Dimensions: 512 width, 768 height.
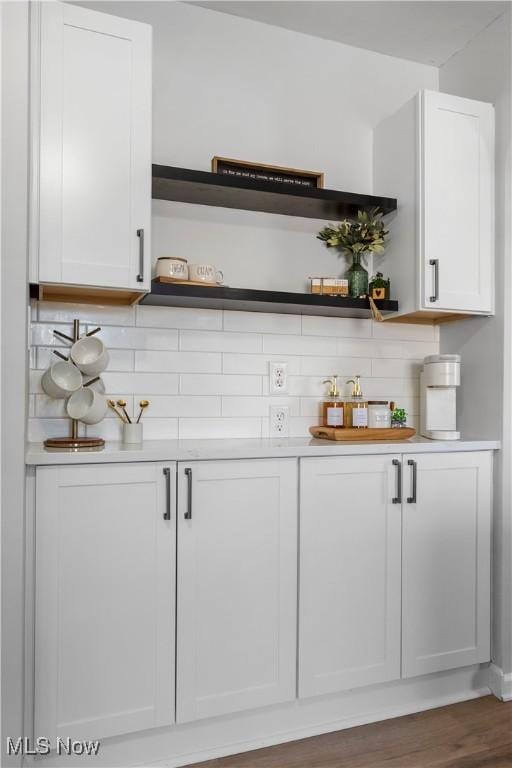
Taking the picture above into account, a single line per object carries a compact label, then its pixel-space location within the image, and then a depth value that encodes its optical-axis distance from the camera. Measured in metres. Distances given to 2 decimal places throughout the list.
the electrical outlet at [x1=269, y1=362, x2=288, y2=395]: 2.47
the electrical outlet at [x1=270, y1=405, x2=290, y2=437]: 2.46
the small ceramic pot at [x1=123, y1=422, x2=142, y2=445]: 2.12
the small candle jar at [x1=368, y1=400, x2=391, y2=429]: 2.46
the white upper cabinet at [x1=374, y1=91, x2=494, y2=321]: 2.36
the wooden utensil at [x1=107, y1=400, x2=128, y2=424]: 2.21
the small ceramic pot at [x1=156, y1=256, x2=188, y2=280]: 2.13
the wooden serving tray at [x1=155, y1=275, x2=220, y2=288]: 2.11
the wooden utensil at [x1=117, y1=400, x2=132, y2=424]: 2.19
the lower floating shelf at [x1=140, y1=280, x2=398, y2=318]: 2.09
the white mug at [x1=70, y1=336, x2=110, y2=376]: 2.01
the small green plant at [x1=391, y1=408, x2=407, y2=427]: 2.53
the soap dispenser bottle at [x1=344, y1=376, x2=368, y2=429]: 2.43
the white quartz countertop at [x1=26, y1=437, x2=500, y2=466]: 1.78
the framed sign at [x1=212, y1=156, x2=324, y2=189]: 2.36
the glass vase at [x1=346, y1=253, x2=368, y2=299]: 2.49
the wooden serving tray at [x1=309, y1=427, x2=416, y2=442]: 2.31
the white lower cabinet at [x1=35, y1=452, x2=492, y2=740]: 1.78
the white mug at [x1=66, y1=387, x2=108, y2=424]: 2.01
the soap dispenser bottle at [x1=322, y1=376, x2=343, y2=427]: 2.45
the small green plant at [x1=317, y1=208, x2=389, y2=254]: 2.52
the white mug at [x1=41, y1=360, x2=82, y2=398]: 2.01
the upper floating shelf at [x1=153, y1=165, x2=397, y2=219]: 2.14
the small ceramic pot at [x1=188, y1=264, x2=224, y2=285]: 2.17
